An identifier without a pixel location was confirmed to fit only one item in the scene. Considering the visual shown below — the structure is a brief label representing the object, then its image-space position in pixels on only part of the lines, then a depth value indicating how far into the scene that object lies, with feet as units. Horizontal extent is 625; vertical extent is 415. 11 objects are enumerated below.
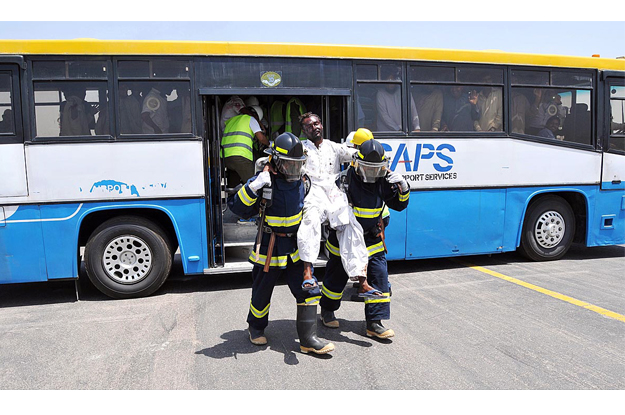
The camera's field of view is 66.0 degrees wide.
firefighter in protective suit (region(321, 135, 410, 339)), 14.30
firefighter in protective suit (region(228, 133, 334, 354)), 13.35
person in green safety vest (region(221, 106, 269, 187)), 21.88
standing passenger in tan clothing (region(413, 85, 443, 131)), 22.00
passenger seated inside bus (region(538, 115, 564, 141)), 23.89
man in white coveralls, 13.57
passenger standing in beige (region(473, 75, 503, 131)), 22.90
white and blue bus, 18.58
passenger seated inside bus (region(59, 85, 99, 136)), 18.67
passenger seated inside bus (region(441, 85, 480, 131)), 22.43
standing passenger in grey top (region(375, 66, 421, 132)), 21.48
